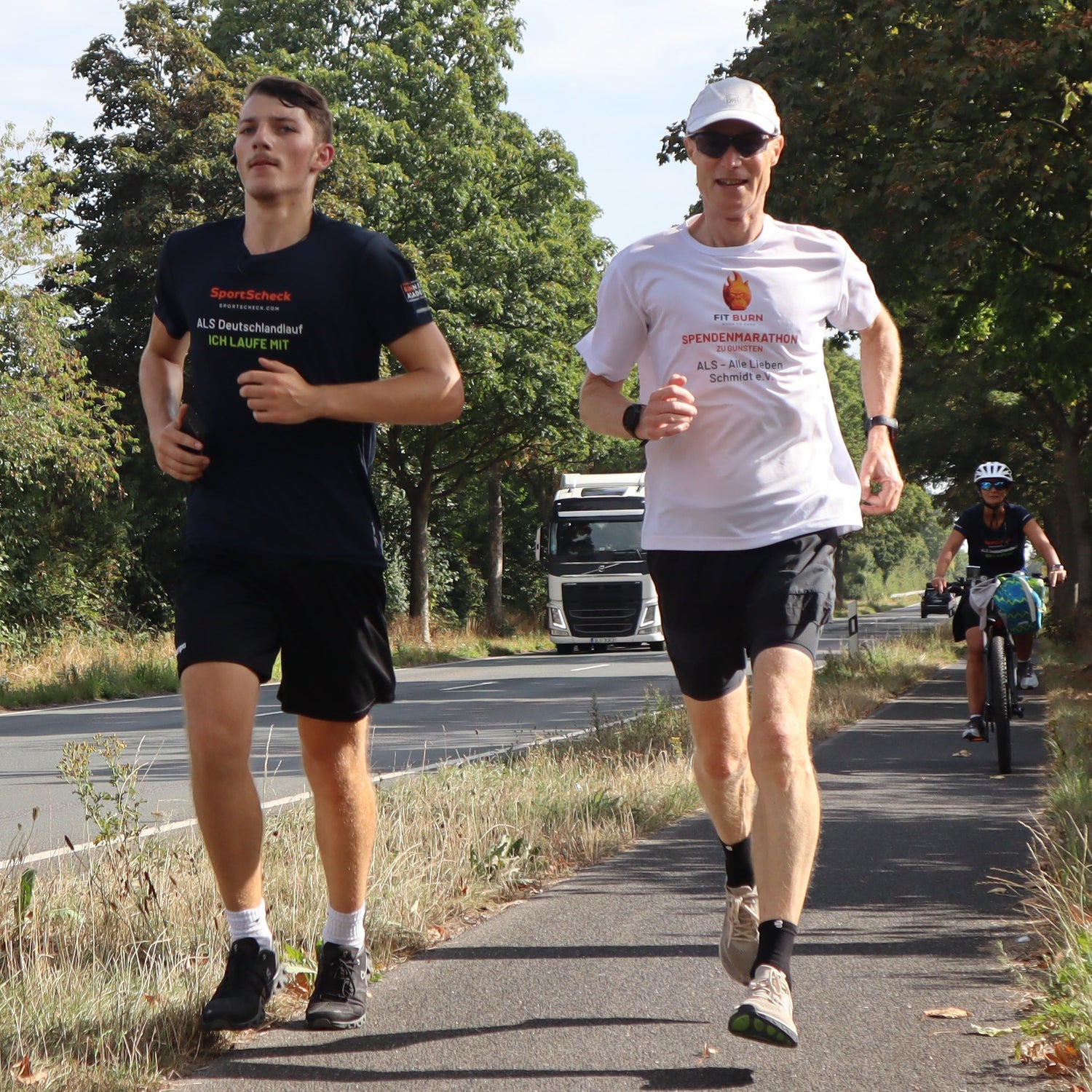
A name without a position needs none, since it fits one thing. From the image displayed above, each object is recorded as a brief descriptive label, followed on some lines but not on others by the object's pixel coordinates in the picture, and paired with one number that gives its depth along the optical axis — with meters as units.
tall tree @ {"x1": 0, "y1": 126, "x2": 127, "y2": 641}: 22.88
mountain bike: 10.04
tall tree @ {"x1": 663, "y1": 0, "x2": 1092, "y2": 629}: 13.24
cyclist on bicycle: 10.76
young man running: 3.84
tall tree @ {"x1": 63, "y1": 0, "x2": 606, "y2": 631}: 28.98
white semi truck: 32.34
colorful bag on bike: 10.51
